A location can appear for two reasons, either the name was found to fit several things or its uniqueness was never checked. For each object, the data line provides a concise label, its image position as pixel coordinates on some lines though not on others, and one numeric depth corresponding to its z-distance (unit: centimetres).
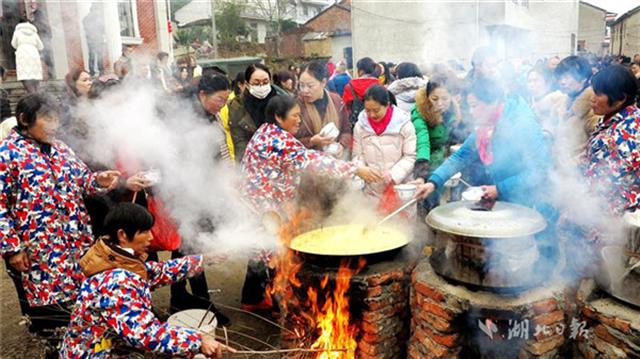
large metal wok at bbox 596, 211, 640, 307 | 280
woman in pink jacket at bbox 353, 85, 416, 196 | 486
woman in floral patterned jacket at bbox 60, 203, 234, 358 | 259
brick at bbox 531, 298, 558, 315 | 302
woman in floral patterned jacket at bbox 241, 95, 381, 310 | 405
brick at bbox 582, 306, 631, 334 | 267
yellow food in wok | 376
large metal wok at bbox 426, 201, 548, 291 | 303
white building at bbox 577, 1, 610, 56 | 4191
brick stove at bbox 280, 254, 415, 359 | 355
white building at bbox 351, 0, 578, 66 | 868
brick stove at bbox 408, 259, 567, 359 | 304
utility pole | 2911
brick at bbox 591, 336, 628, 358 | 273
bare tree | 4104
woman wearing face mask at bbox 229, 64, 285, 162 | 521
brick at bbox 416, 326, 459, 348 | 327
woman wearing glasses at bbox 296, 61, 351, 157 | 518
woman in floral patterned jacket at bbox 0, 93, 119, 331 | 355
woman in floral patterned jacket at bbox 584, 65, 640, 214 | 340
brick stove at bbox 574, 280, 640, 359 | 266
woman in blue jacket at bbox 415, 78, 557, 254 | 377
